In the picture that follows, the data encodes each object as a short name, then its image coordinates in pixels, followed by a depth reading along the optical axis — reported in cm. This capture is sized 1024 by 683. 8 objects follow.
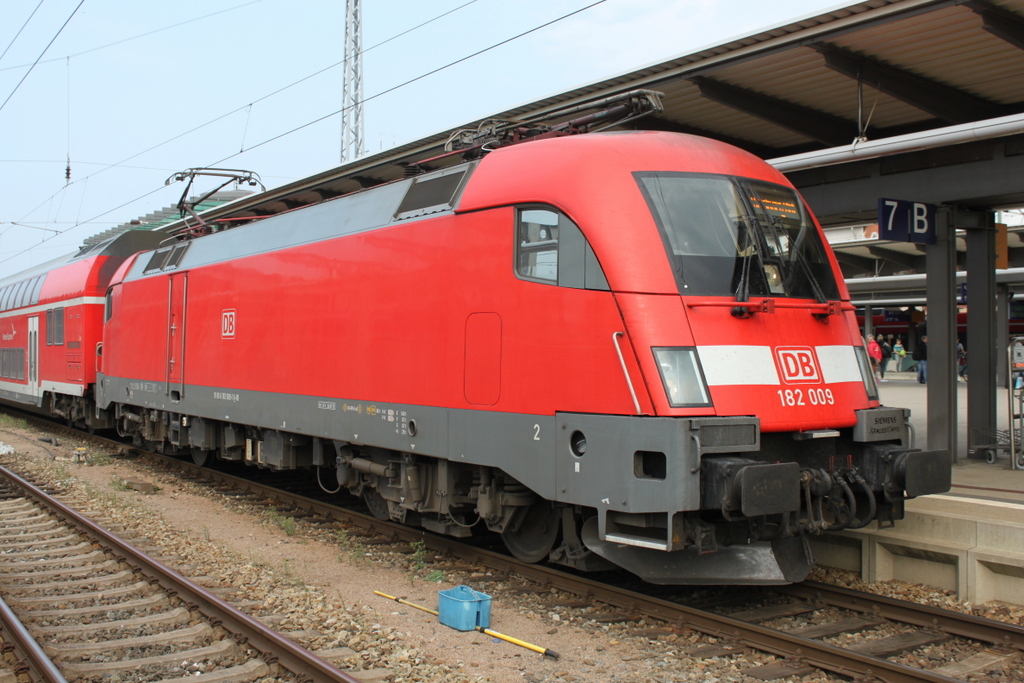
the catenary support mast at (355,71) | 2648
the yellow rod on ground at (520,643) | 538
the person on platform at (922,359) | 2861
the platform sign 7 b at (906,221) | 996
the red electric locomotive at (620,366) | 552
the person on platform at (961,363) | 3139
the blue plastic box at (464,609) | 590
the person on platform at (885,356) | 3384
